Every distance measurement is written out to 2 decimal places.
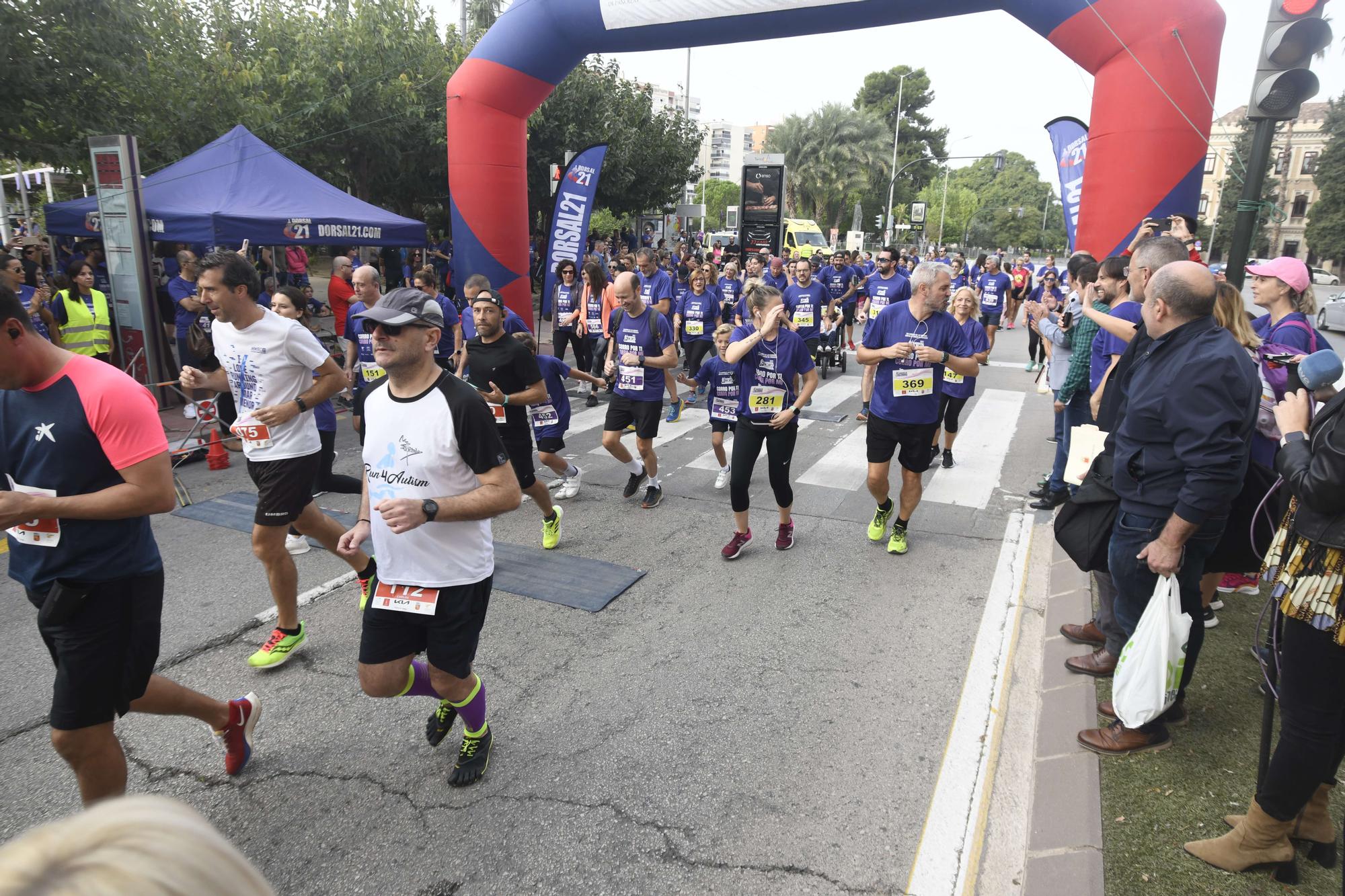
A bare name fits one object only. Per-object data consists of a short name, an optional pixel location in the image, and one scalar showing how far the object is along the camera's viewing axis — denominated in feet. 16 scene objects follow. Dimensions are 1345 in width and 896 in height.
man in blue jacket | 9.29
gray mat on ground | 16.47
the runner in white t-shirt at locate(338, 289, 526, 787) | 9.09
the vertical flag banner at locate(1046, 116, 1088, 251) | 31.63
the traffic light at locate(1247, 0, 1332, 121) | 13.89
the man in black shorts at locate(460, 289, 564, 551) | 17.34
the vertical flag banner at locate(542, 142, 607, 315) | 43.60
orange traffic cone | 25.14
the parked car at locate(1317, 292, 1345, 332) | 68.95
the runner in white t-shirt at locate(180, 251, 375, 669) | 13.19
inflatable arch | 25.31
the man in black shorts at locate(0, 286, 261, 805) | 7.90
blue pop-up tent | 31.37
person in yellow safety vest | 27.61
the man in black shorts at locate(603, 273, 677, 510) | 21.95
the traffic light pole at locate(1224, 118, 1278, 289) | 14.66
